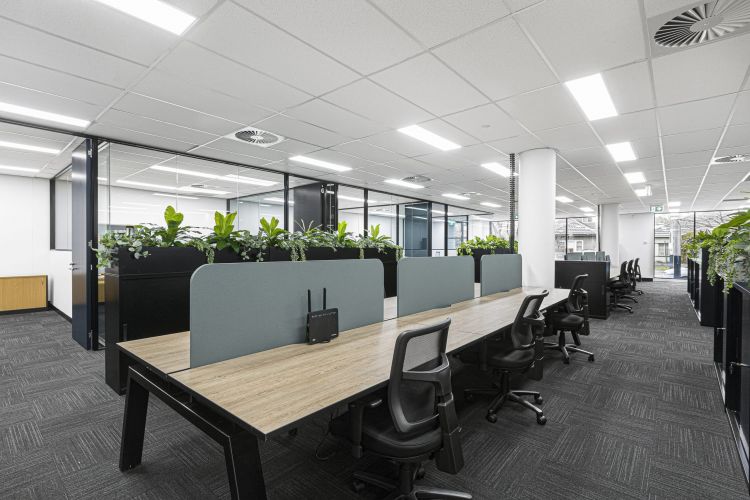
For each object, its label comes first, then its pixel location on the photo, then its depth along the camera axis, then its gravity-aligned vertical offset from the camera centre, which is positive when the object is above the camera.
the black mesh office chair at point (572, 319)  3.29 -0.68
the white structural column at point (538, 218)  4.41 +0.38
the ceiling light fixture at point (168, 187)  6.33 +1.16
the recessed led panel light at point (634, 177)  5.78 +1.21
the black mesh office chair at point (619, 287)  5.92 -0.67
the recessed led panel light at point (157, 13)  1.85 +1.28
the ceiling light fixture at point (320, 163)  5.00 +1.26
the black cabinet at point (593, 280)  5.35 -0.50
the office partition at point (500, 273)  3.40 -0.26
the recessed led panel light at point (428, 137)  3.81 +1.27
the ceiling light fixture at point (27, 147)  4.10 +1.19
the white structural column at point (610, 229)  9.30 +0.51
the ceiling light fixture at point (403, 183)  6.50 +1.24
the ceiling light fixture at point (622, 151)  4.27 +1.25
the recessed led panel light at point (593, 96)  2.69 +1.27
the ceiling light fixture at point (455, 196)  7.95 +1.20
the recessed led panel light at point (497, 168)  5.25 +1.24
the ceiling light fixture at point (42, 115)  3.11 +1.23
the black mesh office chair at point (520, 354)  2.18 -0.68
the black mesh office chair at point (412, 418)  1.22 -0.63
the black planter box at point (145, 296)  2.54 -0.38
